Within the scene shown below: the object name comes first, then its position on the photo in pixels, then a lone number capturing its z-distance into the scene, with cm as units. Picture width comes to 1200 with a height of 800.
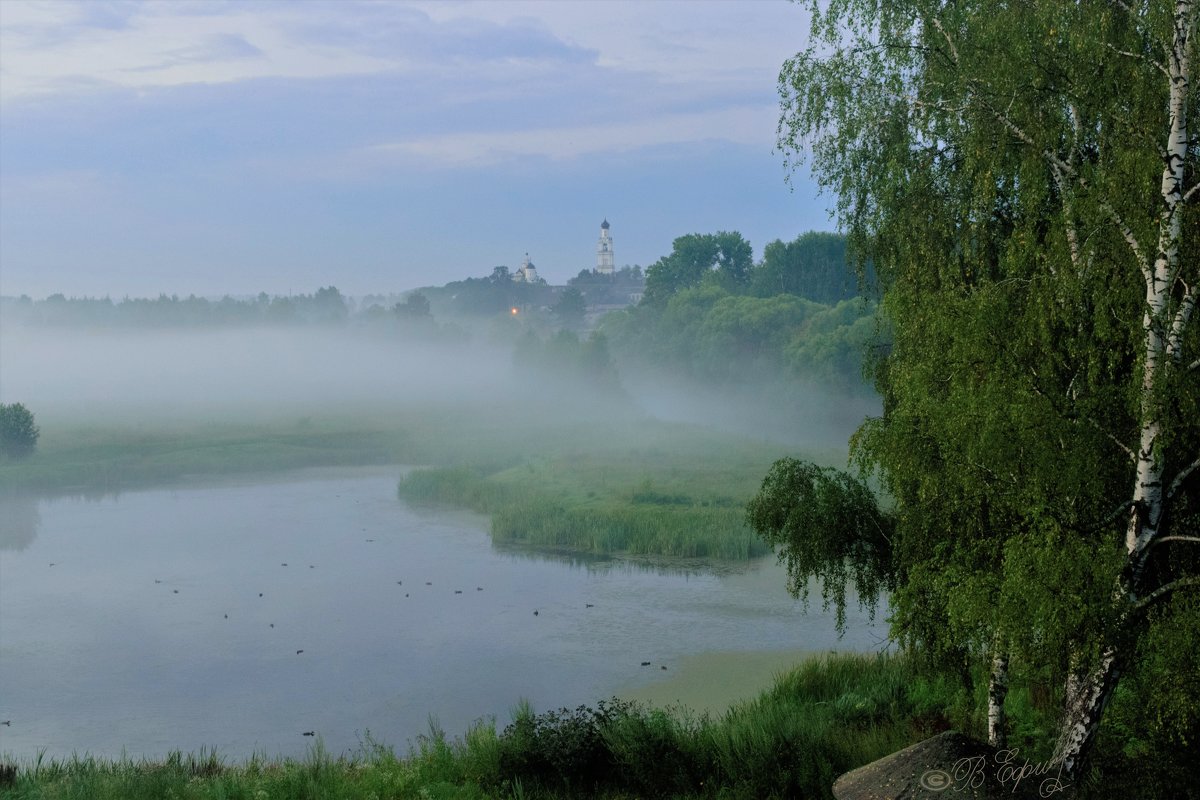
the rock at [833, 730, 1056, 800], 944
